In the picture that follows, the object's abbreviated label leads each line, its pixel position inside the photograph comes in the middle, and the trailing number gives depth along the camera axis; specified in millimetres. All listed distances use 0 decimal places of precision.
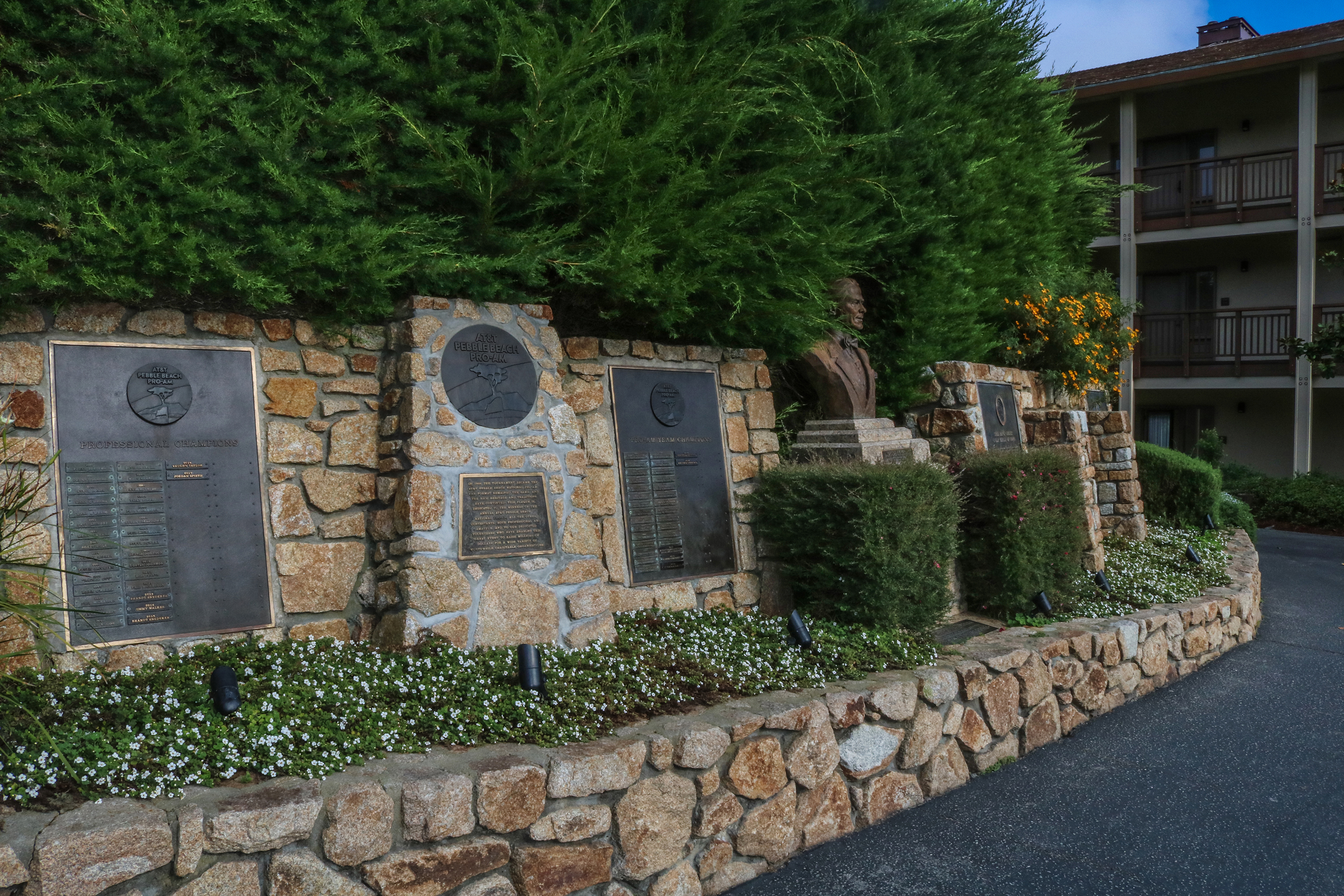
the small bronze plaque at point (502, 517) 4211
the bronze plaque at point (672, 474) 5223
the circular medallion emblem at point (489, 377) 4316
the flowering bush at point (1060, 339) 8812
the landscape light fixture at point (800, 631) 4602
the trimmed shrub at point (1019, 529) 5930
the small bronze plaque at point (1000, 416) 7480
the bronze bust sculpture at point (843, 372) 6535
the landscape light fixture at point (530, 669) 3611
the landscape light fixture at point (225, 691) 3068
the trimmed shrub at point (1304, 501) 13477
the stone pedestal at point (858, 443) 6148
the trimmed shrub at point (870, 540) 4969
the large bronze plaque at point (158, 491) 3584
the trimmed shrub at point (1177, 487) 9758
